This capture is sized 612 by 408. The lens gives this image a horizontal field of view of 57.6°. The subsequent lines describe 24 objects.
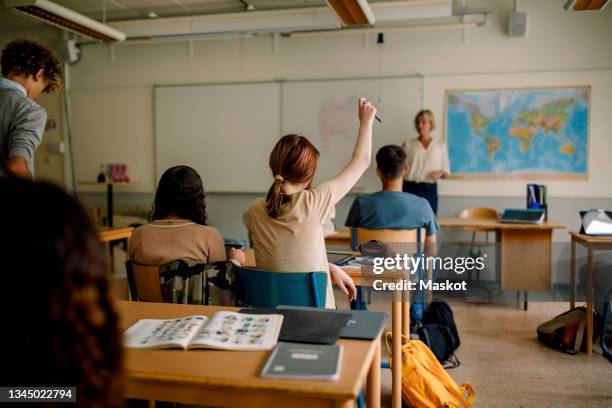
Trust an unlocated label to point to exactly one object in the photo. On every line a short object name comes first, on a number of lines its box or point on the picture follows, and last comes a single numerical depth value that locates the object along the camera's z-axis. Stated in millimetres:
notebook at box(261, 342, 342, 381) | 1009
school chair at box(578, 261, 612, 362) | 3234
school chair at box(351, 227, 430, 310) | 3125
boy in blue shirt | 3150
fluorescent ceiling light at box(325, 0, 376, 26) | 4070
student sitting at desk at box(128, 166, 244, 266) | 2051
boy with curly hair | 2270
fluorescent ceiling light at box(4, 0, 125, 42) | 4176
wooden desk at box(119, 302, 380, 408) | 979
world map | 5359
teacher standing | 5398
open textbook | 1170
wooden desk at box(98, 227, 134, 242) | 3647
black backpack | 3115
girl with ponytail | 1867
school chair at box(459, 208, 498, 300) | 5051
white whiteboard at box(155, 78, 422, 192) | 5754
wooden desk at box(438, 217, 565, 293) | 4660
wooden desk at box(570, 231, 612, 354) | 3307
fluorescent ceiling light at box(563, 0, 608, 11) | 4034
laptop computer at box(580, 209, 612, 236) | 3396
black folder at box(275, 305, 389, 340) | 1232
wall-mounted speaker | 5312
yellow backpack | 2400
